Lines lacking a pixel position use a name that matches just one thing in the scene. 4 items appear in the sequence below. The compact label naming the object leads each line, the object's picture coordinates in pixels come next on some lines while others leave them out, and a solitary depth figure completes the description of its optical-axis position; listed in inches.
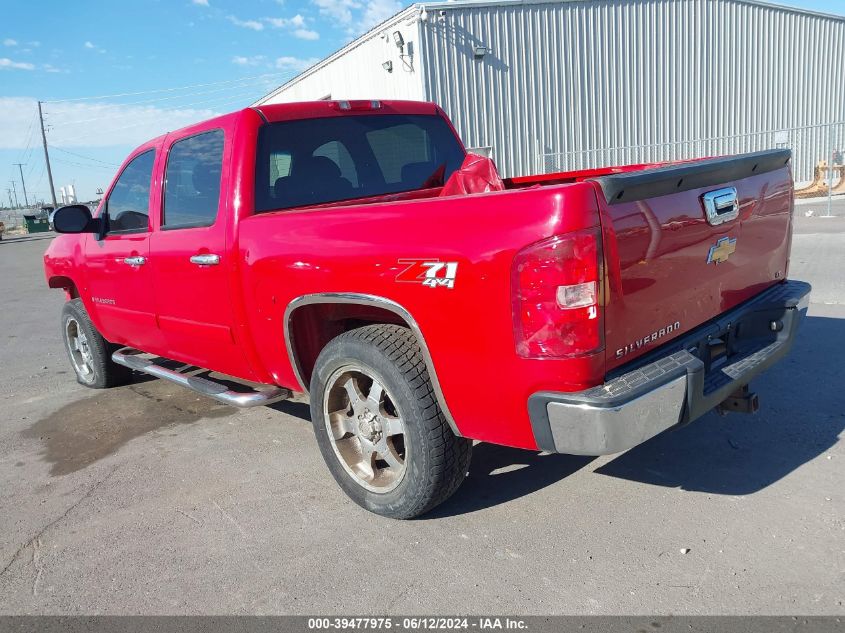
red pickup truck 98.2
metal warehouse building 654.5
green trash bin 2009.1
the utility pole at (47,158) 2285.9
